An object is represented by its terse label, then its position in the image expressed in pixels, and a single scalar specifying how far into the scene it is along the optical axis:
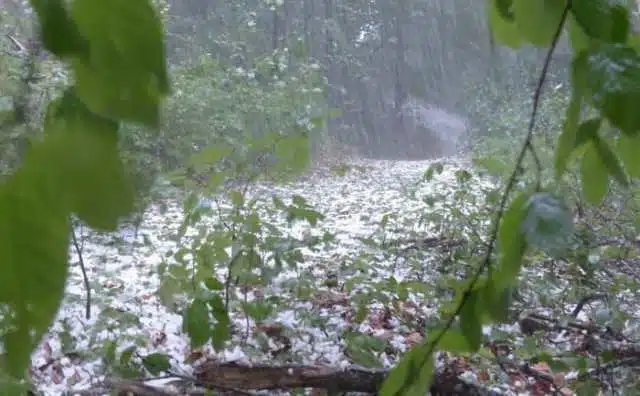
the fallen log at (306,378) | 1.42
